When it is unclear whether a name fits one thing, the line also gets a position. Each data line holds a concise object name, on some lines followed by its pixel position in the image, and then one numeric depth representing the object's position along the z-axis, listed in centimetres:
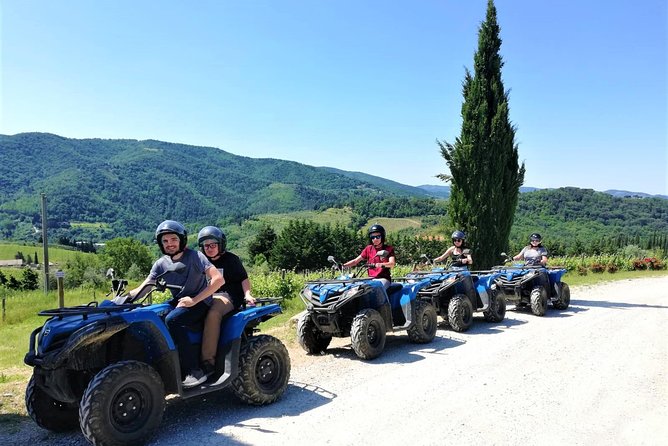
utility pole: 2506
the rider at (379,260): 868
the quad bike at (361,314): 779
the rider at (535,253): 1367
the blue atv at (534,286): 1243
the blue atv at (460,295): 1029
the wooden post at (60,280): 940
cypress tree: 1805
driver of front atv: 525
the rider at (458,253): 1166
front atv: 429
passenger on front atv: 621
